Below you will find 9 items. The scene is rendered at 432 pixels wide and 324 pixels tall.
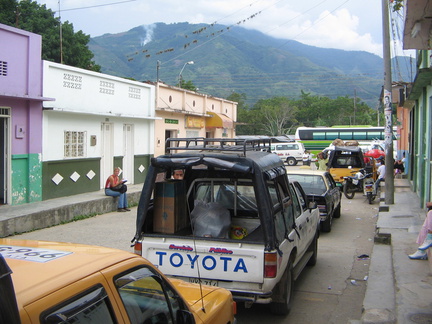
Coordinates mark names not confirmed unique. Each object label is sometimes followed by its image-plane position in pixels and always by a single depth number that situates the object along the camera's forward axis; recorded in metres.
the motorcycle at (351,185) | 17.98
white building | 14.21
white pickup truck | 5.27
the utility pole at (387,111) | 13.66
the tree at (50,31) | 37.44
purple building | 12.31
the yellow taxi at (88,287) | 2.09
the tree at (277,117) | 74.19
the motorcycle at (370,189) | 16.66
